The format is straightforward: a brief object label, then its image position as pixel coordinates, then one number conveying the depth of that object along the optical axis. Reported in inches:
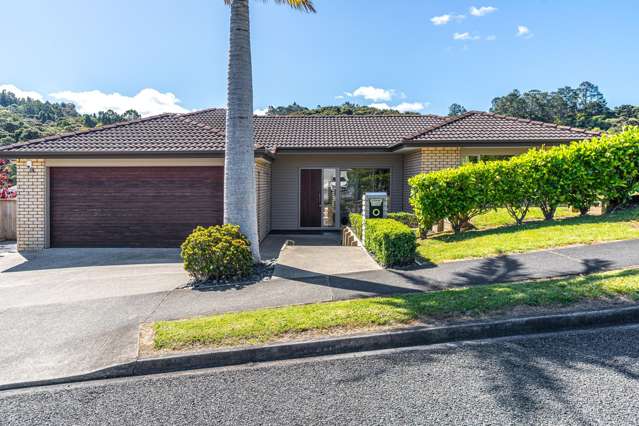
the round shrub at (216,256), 308.0
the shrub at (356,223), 480.6
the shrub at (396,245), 323.9
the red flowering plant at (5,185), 622.5
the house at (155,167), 470.9
